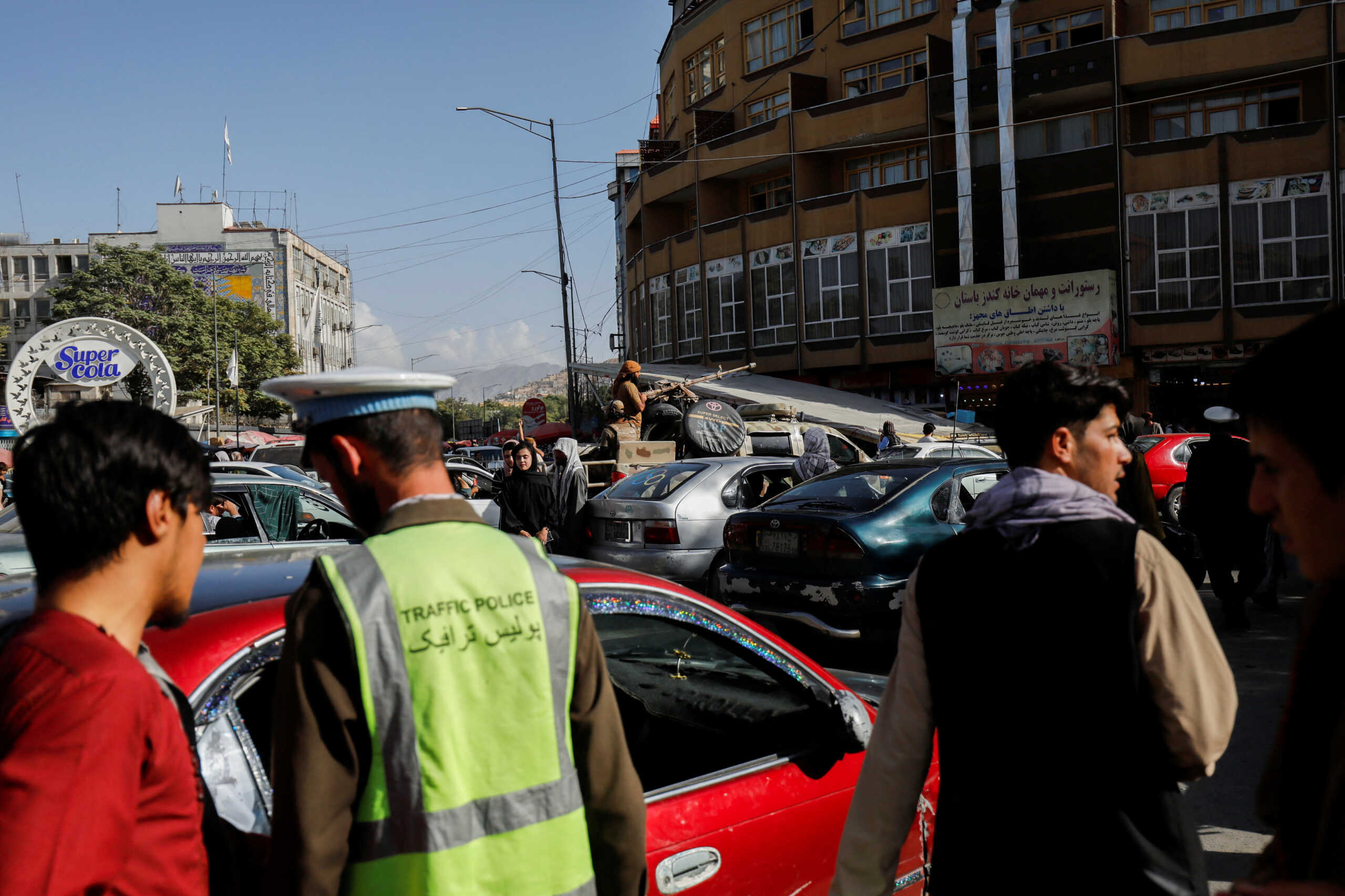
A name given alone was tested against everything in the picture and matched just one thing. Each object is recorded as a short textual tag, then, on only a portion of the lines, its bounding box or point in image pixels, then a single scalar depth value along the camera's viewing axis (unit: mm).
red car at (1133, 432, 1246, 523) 13727
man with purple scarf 1938
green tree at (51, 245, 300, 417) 54344
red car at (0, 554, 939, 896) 1878
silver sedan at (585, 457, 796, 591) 9422
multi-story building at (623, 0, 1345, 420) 26469
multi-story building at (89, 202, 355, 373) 82375
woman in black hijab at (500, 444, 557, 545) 8625
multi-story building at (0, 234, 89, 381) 80188
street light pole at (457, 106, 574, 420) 29812
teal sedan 7215
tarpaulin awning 26000
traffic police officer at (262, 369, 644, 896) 1568
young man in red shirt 1243
